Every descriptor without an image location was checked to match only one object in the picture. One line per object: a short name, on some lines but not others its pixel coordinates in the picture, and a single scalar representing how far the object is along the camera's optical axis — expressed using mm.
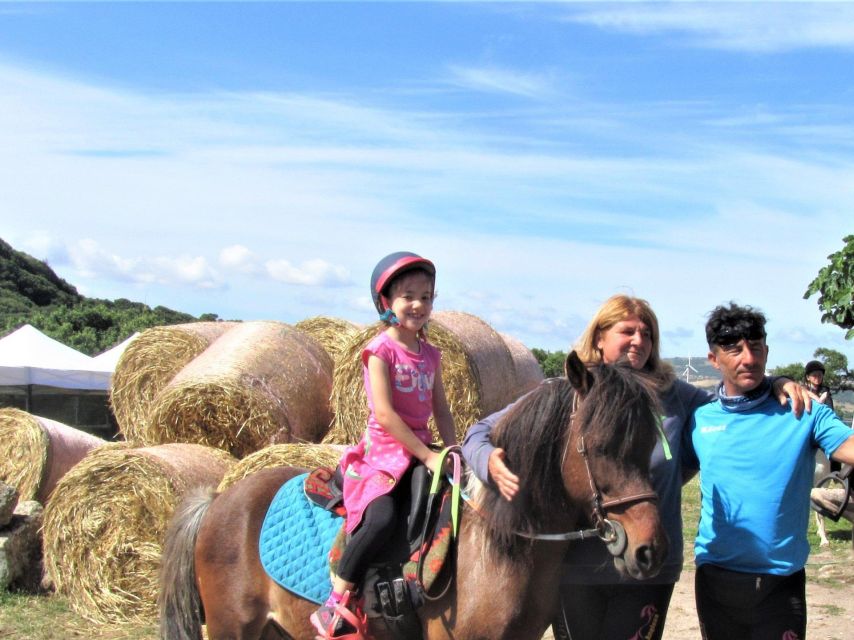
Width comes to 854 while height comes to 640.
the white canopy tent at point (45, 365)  14711
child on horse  3217
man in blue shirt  3125
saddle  3113
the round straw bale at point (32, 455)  8289
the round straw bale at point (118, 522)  6410
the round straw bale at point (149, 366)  8781
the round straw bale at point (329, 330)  8609
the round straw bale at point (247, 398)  7078
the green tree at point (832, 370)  15047
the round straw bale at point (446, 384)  7266
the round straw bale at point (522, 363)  8652
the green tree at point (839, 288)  8086
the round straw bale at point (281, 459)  6035
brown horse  2738
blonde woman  3180
